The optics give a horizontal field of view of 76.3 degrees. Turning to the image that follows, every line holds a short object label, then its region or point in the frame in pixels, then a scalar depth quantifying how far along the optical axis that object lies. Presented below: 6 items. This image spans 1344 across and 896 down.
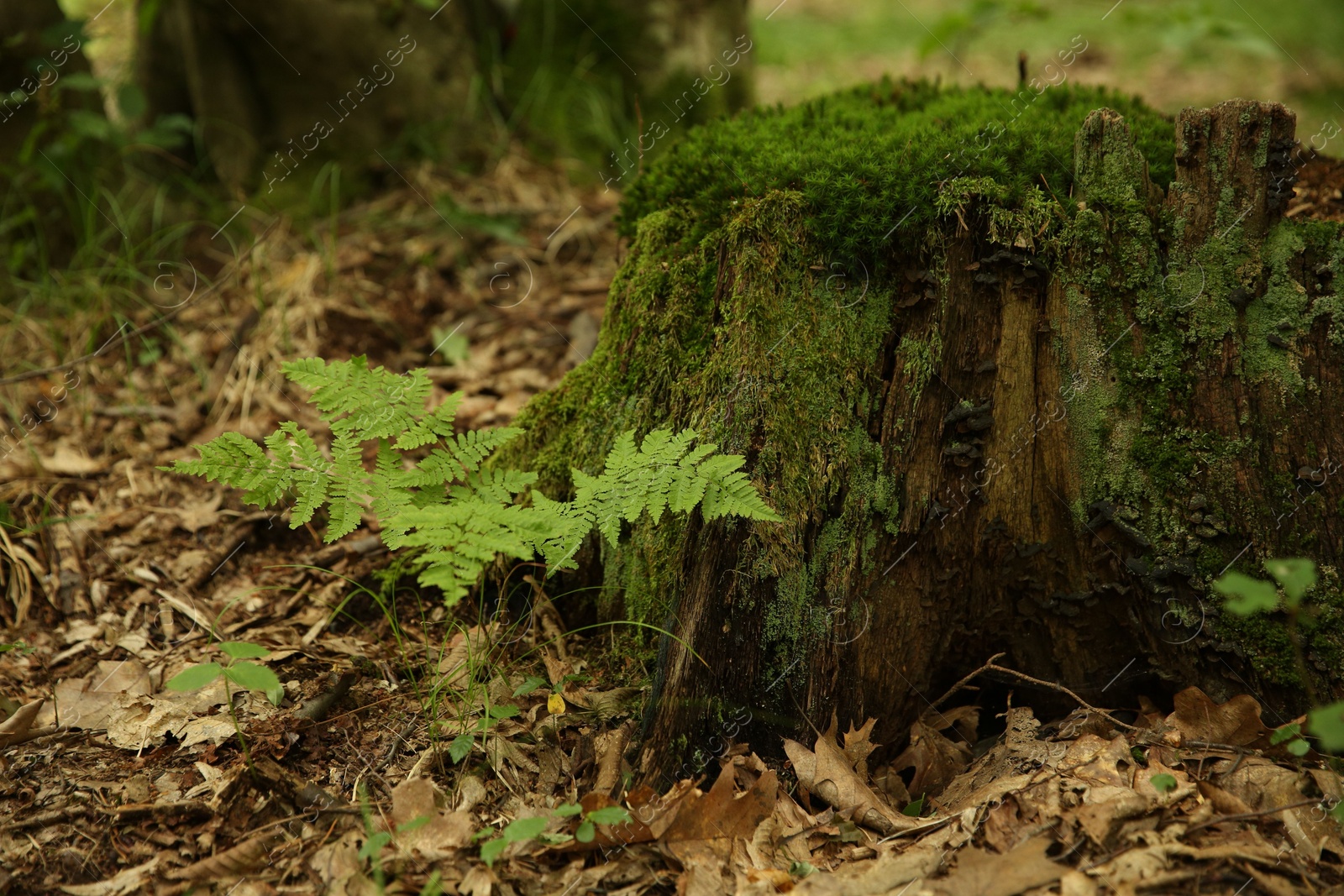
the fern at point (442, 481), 2.41
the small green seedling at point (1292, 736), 2.09
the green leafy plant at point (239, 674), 2.17
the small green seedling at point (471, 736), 2.54
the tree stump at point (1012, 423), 2.67
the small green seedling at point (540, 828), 2.13
